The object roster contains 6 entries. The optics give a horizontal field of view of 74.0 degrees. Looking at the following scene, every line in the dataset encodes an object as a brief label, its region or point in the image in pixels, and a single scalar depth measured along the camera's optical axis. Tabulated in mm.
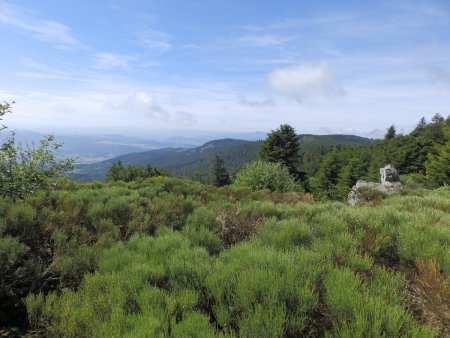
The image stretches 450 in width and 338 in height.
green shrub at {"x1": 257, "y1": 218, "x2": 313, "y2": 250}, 4254
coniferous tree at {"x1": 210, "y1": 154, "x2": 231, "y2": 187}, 67625
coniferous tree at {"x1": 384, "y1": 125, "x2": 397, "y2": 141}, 94394
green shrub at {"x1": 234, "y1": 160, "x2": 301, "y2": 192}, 24438
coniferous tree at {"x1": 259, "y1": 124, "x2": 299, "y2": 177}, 46812
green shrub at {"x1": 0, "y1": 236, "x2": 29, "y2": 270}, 3609
